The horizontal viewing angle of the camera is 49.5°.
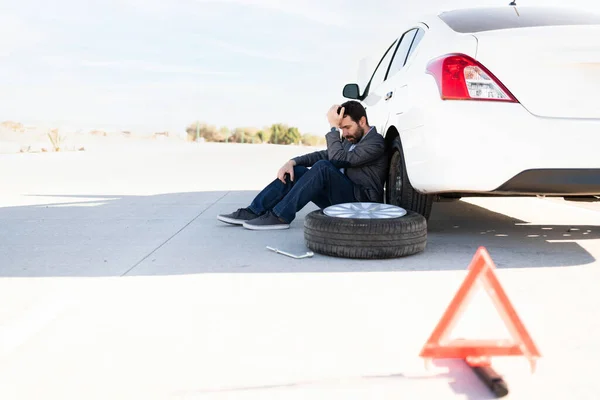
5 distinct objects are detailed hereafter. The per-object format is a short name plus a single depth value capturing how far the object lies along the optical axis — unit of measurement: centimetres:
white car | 433
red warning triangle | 231
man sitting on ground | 575
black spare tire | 454
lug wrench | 462
